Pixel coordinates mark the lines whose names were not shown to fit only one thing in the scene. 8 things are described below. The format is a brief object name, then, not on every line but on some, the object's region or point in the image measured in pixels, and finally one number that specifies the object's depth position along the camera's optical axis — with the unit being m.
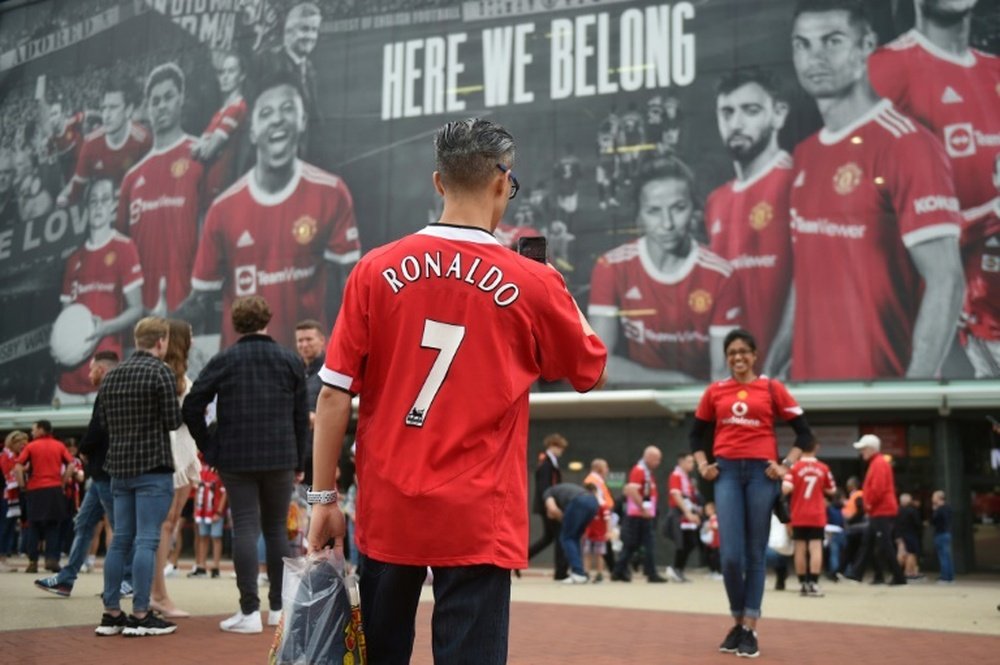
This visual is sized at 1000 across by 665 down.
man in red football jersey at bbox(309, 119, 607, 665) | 2.77
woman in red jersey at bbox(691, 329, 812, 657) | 7.05
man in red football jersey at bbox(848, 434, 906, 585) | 16.45
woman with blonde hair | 7.90
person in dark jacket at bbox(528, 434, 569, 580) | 15.91
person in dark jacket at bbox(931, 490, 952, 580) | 19.12
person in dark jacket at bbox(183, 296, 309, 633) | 6.92
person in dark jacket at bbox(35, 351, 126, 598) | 9.06
